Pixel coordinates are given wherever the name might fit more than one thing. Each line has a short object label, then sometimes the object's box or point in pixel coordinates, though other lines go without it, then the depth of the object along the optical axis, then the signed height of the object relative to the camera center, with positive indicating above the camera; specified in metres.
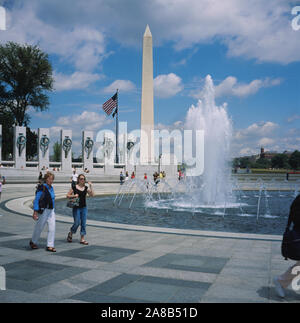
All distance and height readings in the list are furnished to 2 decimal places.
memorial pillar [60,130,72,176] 41.31 +2.00
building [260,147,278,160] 157.75 +5.59
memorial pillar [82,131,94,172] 42.47 +2.05
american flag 37.75 +6.67
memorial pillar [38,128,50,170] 39.69 +2.24
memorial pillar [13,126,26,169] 38.69 +2.07
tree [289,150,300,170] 97.39 +1.24
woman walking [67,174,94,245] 7.28 -0.80
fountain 11.49 -1.97
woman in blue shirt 6.63 -0.83
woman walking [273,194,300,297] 4.09 -1.31
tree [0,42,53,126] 50.94 +13.28
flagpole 44.32 +3.80
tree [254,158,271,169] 121.65 +0.44
